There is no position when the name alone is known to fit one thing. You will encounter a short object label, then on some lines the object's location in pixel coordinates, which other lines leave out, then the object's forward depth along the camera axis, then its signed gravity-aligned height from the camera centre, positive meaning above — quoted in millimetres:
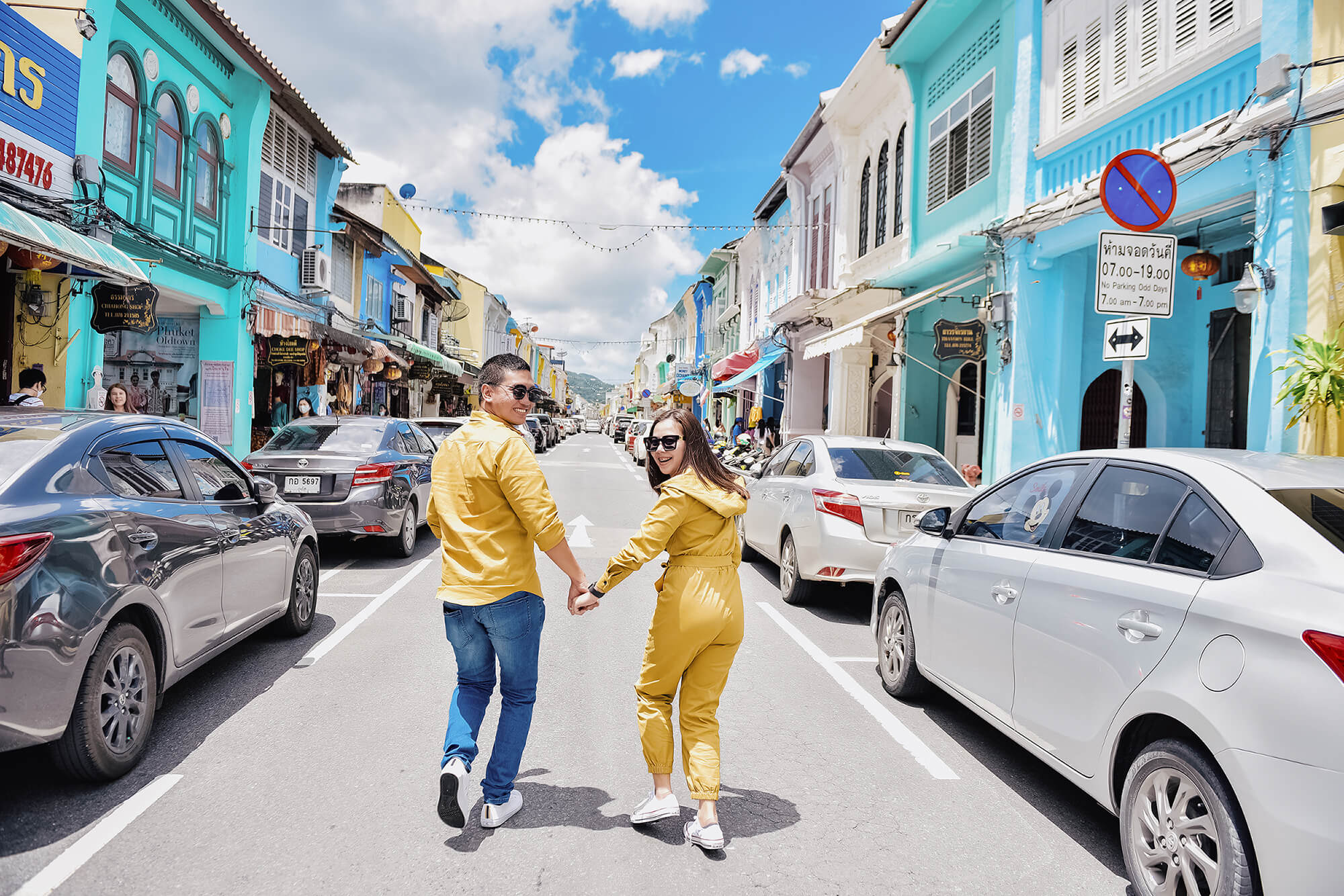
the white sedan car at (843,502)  7129 -404
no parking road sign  5949 +1987
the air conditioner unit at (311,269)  19641 +3874
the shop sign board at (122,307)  11109 +1581
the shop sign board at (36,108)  9836 +3884
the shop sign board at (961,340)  12500 +1814
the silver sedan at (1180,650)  2277 -622
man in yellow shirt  3178 -523
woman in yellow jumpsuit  3234 -654
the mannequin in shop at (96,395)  11492 +417
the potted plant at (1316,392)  6406 +647
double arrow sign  5707 +891
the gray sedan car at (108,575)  3154 -667
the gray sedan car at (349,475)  8867 -427
